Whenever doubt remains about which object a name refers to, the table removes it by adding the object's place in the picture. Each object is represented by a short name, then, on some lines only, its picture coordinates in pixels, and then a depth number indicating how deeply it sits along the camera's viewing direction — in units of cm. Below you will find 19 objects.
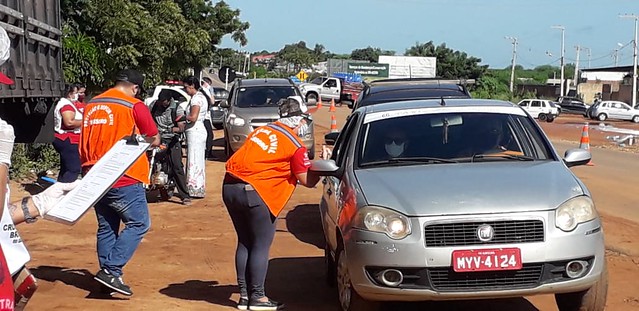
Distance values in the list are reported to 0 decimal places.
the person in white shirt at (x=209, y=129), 1828
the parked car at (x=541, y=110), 5875
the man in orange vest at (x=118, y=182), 746
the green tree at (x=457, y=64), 10056
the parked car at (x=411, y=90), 1340
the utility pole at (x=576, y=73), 9831
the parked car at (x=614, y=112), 6175
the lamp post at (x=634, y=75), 7457
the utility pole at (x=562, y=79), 8966
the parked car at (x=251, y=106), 1931
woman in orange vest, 692
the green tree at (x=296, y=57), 11551
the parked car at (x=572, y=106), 7004
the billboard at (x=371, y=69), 8862
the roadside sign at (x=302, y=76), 6088
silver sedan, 594
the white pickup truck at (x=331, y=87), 5891
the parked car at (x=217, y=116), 2319
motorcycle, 1348
